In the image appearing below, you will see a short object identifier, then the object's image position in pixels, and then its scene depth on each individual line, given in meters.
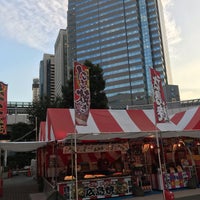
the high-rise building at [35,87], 191.96
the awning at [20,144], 10.35
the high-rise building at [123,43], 96.94
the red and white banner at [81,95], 6.56
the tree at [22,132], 31.05
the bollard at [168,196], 6.60
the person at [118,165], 12.68
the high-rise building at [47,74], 139.88
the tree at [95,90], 22.88
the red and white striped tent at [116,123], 8.85
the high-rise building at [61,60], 118.59
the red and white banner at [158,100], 7.34
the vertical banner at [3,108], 11.77
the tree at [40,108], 26.95
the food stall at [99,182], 8.75
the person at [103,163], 12.38
